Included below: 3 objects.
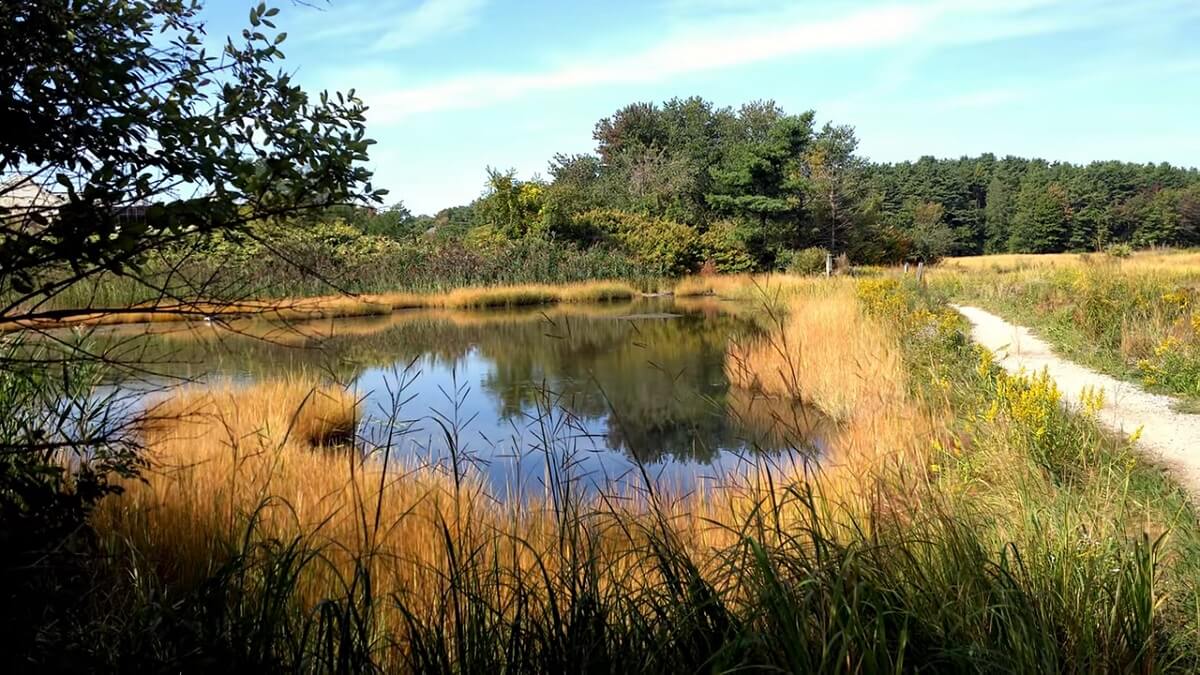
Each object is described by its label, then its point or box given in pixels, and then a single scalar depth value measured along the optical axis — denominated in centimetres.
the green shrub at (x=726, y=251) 3017
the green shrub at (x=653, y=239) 2866
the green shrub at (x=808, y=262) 2770
